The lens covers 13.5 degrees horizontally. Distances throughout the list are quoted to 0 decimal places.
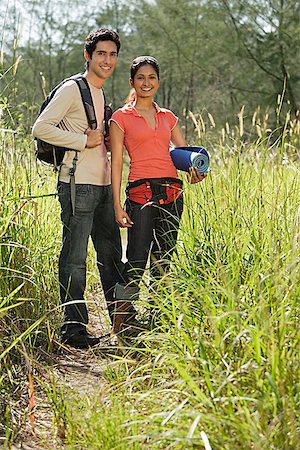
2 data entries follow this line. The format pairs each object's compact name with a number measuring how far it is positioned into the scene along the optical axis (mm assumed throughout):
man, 6378
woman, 6442
